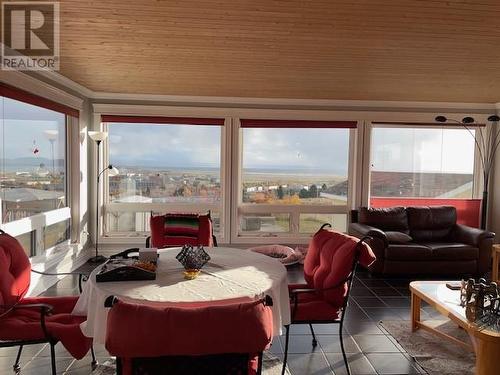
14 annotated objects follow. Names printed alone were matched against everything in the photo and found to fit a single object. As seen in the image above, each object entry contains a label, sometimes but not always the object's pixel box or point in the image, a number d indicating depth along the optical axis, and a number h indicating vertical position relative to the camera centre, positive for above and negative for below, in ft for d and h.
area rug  8.67 -4.25
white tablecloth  6.38 -2.04
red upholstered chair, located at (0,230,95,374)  6.91 -2.83
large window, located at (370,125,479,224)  19.36 +0.46
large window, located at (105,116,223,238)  18.47 -0.03
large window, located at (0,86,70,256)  11.62 -0.09
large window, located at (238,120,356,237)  19.03 -0.33
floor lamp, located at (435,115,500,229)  18.61 +1.31
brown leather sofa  15.20 -3.03
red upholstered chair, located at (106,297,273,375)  4.29 -1.83
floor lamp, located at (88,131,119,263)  16.24 -0.35
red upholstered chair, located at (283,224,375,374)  7.85 -2.32
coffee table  7.43 -3.14
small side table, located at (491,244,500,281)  14.68 -3.19
